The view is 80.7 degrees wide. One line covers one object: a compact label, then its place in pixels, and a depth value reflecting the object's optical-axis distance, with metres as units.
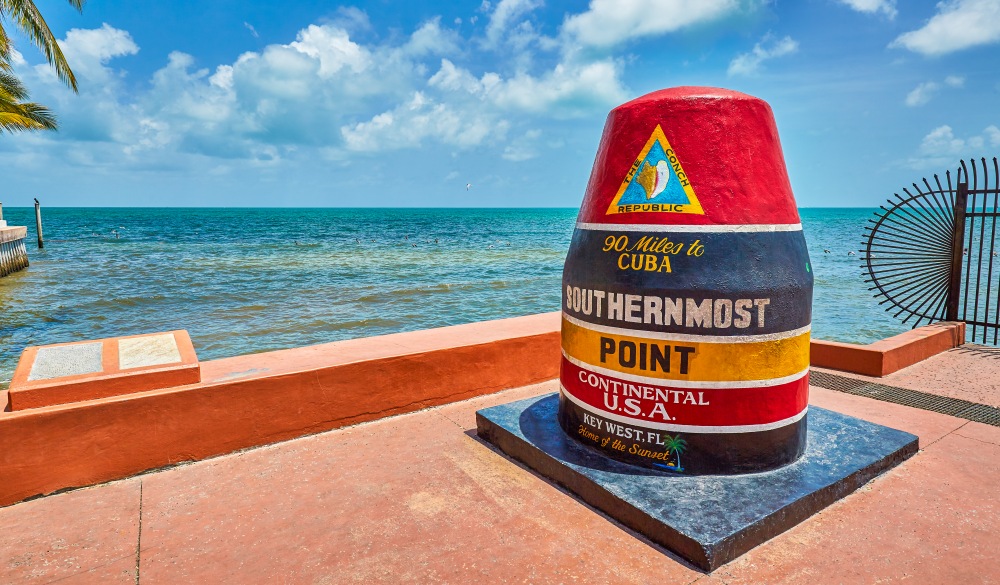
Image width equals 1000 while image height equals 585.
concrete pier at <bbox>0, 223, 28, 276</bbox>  28.59
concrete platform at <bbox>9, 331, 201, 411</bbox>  4.04
